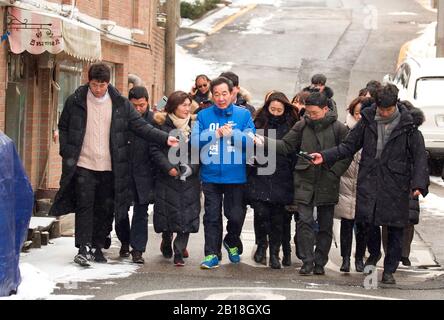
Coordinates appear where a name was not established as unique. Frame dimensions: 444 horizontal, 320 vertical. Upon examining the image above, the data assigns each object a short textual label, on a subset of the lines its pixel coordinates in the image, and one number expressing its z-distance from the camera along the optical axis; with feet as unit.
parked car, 65.72
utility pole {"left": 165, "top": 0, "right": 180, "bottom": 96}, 73.15
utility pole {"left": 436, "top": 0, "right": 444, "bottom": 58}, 88.67
